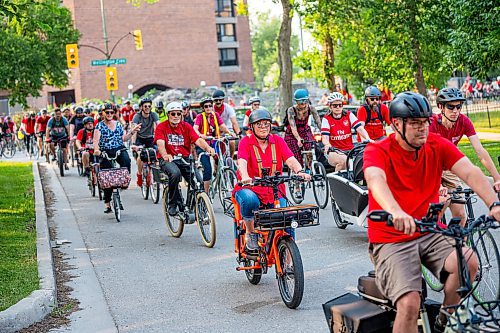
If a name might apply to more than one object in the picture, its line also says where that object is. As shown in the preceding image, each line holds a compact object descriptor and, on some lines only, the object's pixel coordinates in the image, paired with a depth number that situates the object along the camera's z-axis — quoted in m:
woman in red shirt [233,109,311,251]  9.18
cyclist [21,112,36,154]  36.59
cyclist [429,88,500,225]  8.26
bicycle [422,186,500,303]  7.60
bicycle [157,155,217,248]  12.16
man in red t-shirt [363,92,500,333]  5.23
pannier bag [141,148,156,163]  18.23
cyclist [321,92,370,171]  14.19
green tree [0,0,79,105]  49.21
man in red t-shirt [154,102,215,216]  13.06
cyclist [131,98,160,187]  18.84
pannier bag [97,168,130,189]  15.55
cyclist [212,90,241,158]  18.05
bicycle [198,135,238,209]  16.58
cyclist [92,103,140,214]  16.17
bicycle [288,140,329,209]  15.42
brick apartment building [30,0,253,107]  78.44
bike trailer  10.92
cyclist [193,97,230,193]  17.31
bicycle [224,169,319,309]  8.28
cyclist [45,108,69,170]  26.83
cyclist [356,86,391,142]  14.14
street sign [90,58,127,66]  42.12
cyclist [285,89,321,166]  16.02
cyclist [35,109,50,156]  31.11
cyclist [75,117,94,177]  20.31
